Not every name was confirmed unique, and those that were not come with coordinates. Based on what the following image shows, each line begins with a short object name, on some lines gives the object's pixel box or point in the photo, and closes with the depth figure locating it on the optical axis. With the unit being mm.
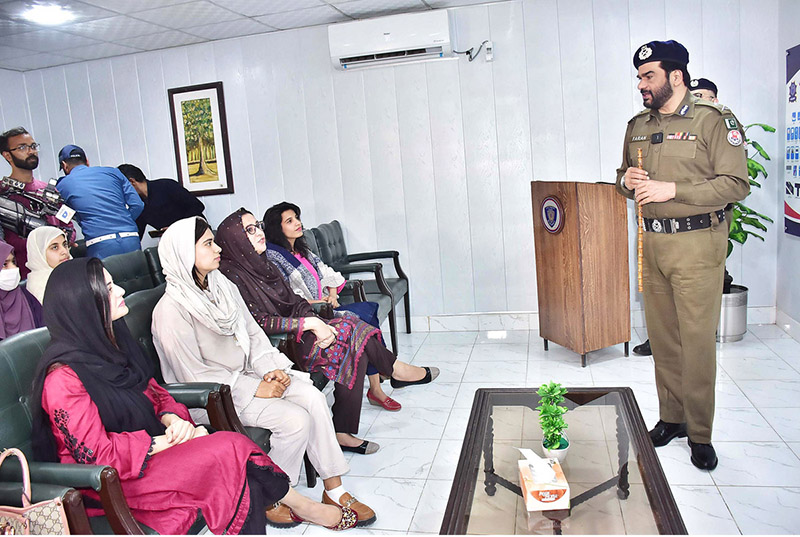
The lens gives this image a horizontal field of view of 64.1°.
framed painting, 5520
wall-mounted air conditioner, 4785
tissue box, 1922
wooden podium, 4004
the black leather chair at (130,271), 3277
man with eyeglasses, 3928
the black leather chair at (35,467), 1753
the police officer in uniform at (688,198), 2736
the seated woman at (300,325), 3191
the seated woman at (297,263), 3777
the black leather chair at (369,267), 4656
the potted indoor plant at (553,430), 2191
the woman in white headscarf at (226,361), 2582
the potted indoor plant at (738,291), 4332
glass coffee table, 1842
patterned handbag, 1633
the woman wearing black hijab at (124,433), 1899
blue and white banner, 4191
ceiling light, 4049
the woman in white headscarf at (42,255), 3207
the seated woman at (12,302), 3162
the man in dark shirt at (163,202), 5102
